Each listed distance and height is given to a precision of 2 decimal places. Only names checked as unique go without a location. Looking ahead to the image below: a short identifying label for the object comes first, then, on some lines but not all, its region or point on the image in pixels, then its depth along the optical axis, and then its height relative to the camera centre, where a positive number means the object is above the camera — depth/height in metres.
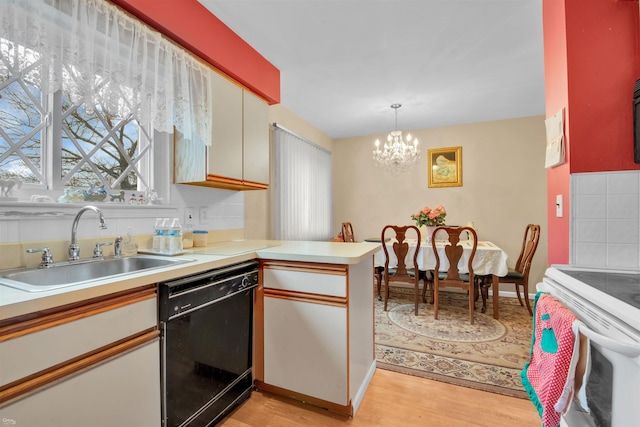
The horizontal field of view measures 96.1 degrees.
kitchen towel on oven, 0.91 -0.50
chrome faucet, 1.34 -0.06
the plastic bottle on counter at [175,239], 1.63 -0.14
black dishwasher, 1.21 -0.62
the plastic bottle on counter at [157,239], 1.65 -0.14
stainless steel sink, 1.09 -0.25
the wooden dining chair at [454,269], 2.84 -0.56
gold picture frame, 4.18 +0.71
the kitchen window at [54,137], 1.23 +0.43
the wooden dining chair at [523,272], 3.00 -0.63
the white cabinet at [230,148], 1.94 +0.49
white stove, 0.73 -0.35
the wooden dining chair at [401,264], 3.11 -0.55
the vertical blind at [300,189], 3.43 +0.36
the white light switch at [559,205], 1.56 +0.05
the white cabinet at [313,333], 1.52 -0.66
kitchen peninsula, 1.11 -0.54
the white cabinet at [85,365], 0.77 -0.47
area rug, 1.95 -1.08
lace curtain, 1.10 +0.72
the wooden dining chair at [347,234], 4.13 -0.27
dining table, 2.92 -0.48
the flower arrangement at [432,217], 3.34 -0.03
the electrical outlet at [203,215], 2.22 +0.00
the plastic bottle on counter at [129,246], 1.62 -0.17
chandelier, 3.48 +0.77
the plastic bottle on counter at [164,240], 1.64 -0.14
